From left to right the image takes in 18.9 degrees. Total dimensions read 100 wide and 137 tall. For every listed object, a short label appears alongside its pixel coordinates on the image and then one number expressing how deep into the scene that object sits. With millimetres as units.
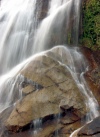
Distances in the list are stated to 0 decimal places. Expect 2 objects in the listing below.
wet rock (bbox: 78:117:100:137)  10078
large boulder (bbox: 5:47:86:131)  11672
